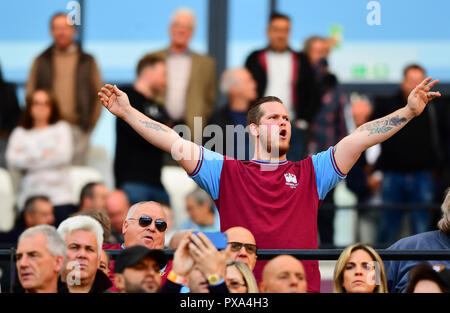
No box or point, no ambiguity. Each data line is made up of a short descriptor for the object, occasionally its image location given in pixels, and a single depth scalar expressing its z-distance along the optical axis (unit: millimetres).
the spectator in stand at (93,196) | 19047
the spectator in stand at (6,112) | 21325
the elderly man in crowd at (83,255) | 11891
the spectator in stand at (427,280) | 10992
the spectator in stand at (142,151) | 19734
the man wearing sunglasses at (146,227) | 13289
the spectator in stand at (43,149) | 19812
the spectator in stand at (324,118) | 20516
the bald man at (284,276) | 11273
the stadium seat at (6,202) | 20484
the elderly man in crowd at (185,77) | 21094
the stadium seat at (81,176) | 20828
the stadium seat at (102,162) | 21812
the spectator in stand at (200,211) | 19625
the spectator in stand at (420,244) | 13336
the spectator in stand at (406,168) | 21031
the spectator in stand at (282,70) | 20766
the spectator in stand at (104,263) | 12752
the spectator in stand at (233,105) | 19078
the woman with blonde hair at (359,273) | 11922
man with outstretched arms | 12797
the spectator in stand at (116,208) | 18875
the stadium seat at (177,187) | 21484
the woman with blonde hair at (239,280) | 11141
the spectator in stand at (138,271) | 10828
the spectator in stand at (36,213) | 18969
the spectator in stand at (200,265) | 10336
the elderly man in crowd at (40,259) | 11430
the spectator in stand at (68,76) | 20859
